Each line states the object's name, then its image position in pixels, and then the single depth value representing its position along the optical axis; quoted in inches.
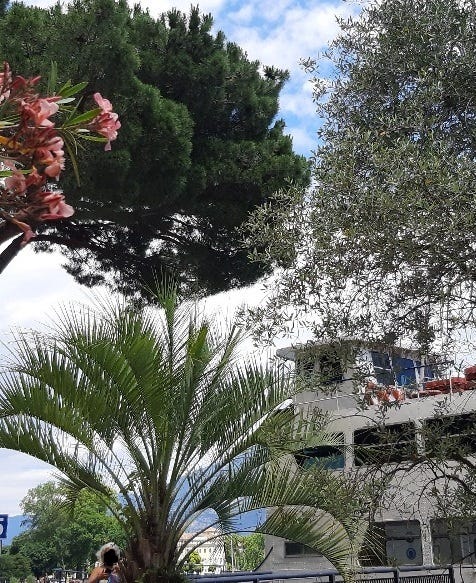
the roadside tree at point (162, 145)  381.4
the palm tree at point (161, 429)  257.0
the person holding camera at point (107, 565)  261.1
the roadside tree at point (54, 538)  2406.5
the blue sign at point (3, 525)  305.8
